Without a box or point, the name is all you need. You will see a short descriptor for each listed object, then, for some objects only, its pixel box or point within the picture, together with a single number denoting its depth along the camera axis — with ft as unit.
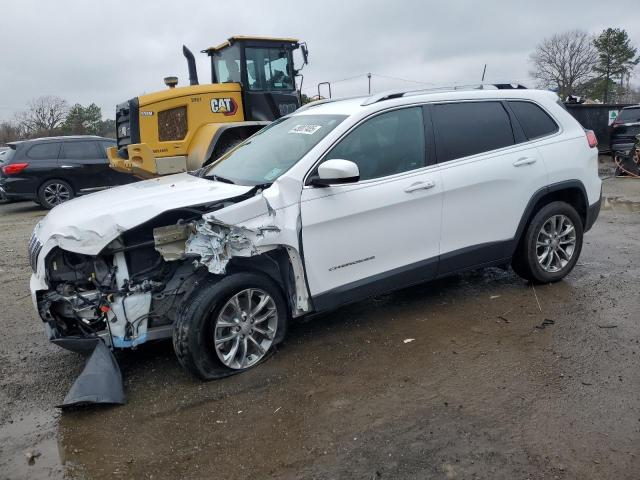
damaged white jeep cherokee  11.51
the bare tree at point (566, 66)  182.91
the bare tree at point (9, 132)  177.37
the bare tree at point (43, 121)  177.37
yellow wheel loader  30.68
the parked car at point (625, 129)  51.96
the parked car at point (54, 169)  39.55
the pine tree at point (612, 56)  178.91
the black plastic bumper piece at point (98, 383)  11.00
